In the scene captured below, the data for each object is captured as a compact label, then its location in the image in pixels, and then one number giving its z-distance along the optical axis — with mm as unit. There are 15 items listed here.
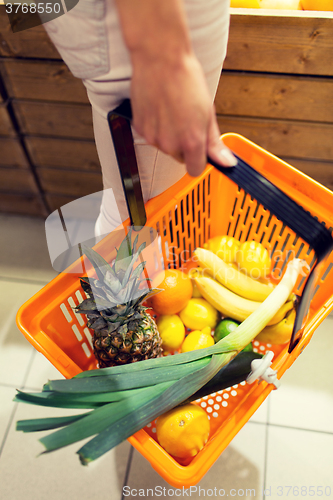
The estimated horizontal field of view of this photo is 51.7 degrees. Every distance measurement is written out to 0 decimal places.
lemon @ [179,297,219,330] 732
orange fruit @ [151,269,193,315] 688
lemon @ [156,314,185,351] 706
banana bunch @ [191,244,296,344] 718
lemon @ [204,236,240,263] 781
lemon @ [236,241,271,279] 750
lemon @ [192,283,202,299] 787
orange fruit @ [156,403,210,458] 534
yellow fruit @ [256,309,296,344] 675
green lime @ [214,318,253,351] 697
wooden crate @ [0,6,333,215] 735
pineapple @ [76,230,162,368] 528
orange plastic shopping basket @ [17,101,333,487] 499
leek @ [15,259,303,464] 410
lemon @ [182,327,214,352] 684
